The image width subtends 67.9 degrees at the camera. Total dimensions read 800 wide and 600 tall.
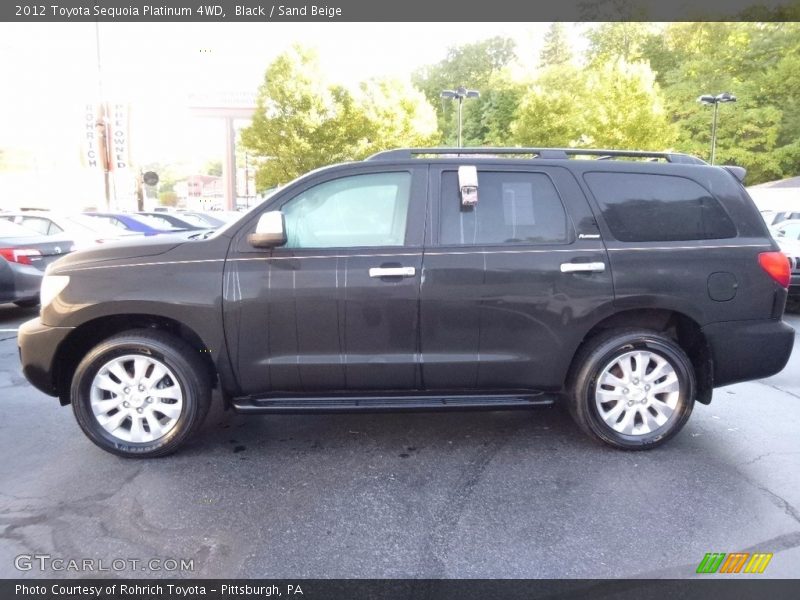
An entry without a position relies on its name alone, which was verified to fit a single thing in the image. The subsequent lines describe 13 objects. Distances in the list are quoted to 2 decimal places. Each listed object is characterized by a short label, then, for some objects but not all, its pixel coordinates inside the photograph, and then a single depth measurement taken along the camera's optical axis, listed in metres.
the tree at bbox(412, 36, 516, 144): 58.72
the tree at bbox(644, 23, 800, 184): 33.81
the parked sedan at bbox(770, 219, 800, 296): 8.83
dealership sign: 21.80
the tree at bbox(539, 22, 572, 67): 58.50
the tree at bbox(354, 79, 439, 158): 29.94
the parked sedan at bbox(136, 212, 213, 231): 15.61
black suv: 3.66
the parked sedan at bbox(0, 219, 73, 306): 7.77
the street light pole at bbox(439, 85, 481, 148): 25.00
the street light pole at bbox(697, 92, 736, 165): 25.78
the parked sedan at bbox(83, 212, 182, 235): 13.30
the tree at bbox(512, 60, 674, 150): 28.77
